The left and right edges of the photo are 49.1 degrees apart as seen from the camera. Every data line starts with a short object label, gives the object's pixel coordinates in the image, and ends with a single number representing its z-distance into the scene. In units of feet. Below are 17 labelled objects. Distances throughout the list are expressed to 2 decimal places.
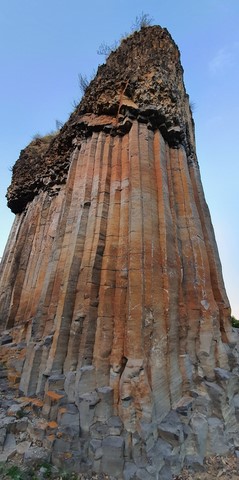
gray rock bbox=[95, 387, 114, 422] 15.27
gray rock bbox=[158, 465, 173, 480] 12.36
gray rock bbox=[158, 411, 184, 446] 13.76
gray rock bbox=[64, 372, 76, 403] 16.80
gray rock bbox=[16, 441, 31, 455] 13.53
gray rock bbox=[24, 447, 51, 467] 12.83
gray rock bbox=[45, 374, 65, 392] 17.49
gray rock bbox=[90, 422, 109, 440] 14.19
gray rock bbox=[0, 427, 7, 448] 14.01
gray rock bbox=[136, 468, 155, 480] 12.03
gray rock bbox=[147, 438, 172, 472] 12.85
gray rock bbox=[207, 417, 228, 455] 14.60
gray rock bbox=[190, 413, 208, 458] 14.30
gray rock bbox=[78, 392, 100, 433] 14.94
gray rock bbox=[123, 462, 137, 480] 12.22
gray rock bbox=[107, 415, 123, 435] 14.16
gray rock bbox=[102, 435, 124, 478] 12.73
